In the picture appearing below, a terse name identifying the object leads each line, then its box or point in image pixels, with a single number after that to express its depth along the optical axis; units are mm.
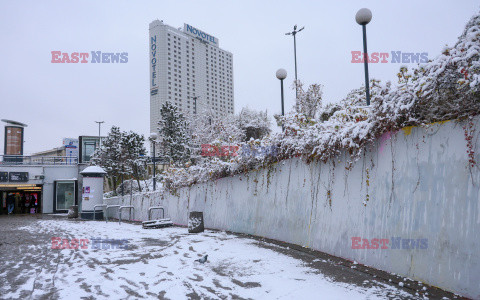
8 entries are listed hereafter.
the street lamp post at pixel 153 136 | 18797
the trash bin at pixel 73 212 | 23516
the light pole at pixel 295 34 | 20328
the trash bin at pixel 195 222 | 11640
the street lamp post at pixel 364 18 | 7973
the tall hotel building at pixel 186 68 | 149750
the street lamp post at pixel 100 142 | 37344
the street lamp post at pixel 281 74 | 11736
